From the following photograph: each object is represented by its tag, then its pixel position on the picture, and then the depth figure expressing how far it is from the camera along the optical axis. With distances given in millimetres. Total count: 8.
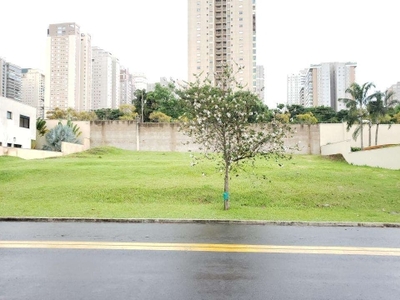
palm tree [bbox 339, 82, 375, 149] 38062
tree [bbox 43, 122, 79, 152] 40969
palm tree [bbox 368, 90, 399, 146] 37781
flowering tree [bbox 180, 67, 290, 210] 15117
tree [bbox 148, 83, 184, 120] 65938
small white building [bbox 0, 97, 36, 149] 37000
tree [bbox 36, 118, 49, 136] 44459
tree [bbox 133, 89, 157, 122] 67250
